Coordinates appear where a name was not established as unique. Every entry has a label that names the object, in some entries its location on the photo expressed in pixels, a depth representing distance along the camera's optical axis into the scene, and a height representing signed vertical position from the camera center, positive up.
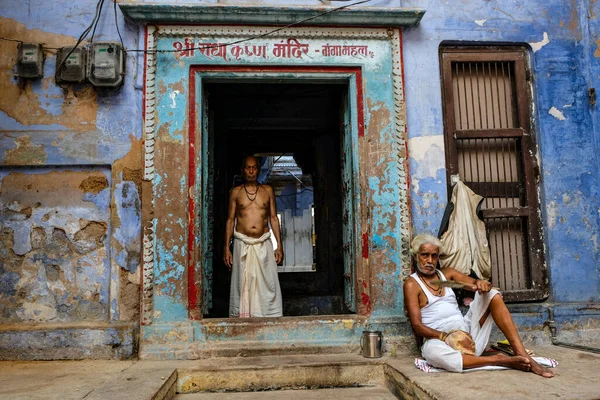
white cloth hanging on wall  4.66 +0.14
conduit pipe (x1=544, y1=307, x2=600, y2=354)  4.65 -0.77
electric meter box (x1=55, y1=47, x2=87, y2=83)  4.71 +1.84
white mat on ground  3.72 -0.85
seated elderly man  3.71 -0.53
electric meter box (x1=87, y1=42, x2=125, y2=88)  4.70 +1.83
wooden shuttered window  5.04 +1.05
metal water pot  4.42 -0.77
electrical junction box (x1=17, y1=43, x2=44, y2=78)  4.69 +1.89
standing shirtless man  5.42 +0.10
